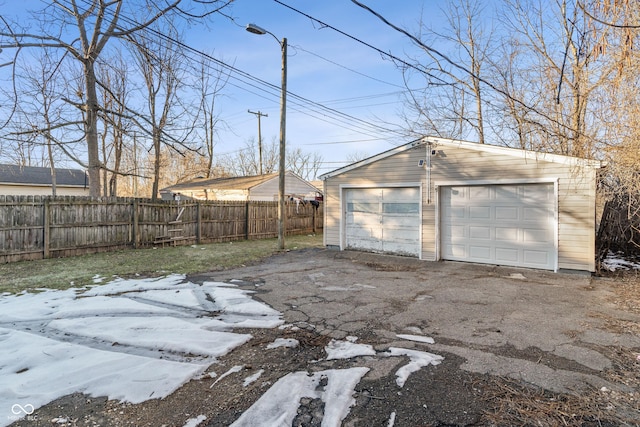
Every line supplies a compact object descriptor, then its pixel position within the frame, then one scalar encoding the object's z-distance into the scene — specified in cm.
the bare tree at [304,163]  3666
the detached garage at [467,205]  695
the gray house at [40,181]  2173
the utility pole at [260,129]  2750
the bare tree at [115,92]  1352
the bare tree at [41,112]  888
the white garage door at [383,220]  918
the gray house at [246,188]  1838
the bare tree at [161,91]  896
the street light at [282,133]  1030
